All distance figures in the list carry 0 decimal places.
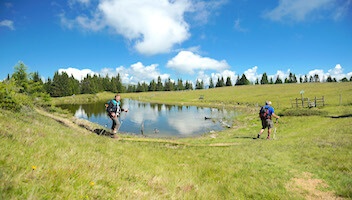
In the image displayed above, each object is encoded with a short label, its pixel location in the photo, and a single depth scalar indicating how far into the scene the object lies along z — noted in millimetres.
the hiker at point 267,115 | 16828
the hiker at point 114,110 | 13898
